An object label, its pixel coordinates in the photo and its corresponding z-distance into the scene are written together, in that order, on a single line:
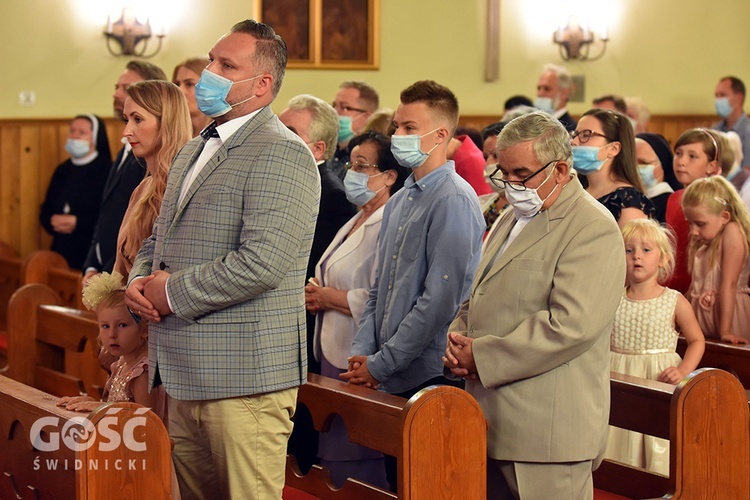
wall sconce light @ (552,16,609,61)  10.58
